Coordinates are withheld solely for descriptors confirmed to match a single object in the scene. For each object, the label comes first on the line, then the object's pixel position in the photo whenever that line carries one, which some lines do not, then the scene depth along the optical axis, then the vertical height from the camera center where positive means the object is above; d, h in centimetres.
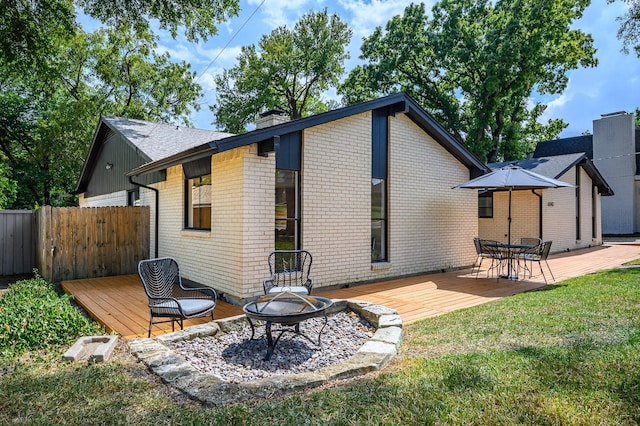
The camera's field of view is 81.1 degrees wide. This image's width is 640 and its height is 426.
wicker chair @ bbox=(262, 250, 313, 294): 641 -94
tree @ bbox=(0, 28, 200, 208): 1903 +649
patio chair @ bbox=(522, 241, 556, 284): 807 -87
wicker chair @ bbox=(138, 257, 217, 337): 429 -101
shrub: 420 -134
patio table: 841 -92
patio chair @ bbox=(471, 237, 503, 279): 852 -84
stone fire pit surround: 282 -133
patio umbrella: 795 +76
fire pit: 376 -101
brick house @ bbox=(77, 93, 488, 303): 631 +35
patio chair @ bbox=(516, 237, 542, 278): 842 -90
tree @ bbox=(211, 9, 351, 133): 2536 +1009
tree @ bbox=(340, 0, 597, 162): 1783 +832
